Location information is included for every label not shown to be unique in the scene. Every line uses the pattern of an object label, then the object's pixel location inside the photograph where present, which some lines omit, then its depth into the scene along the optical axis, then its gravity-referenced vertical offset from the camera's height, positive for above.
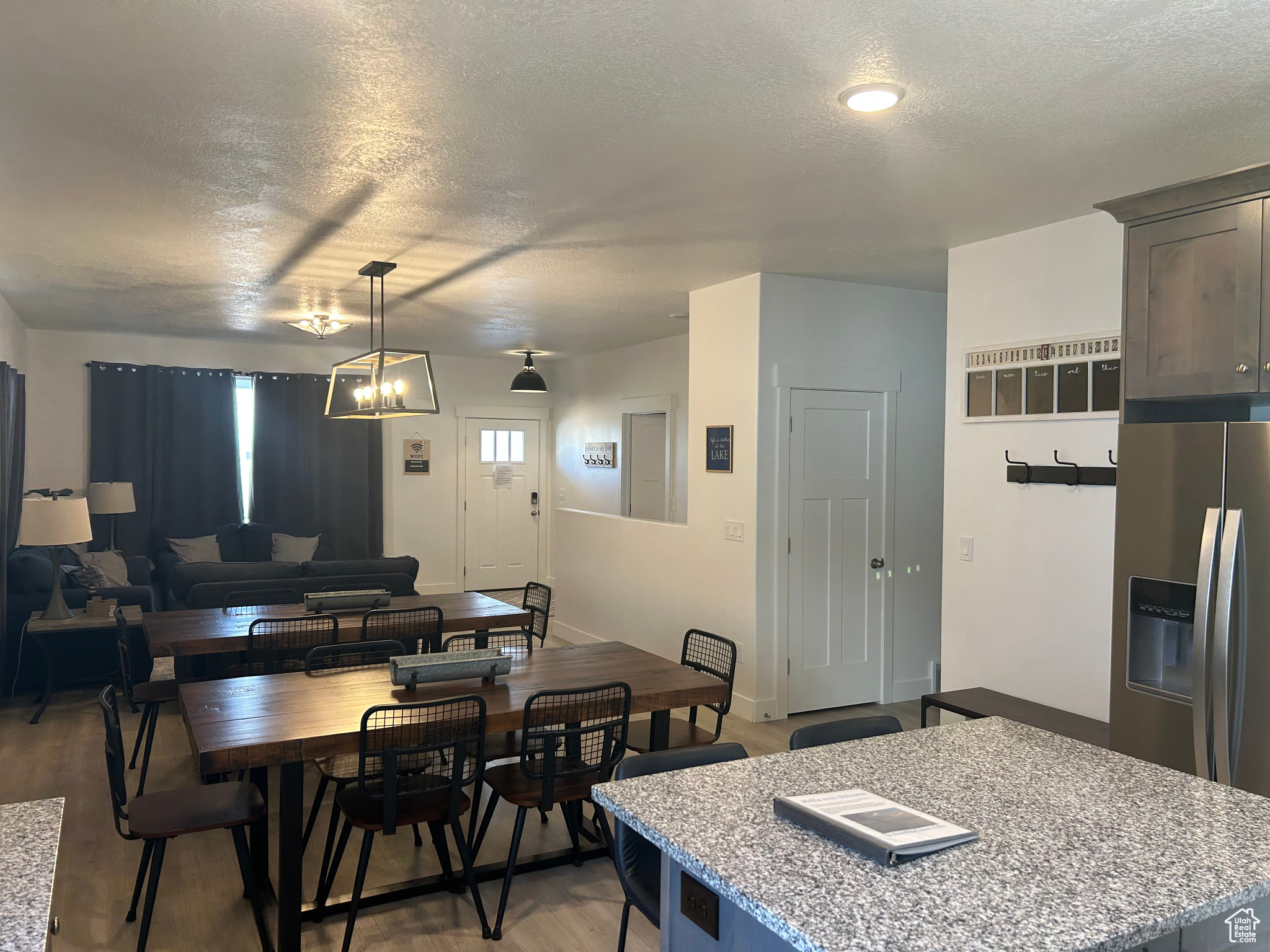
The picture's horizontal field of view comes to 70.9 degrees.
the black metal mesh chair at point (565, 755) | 2.88 -0.97
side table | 5.23 -0.99
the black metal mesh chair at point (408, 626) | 4.36 -0.81
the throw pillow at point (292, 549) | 8.55 -0.84
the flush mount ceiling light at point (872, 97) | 2.48 +1.05
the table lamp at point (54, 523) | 5.08 -0.36
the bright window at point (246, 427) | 8.73 +0.34
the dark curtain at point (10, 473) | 5.30 -0.08
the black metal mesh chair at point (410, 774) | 2.67 -1.00
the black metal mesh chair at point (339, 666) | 3.03 -0.90
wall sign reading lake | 5.41 +0.10
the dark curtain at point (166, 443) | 8.01 +0.17
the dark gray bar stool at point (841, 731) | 2.31 -0.71
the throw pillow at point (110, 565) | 6.93 -0.82
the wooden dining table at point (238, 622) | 4.03 -0.80
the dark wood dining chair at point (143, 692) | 4.04 -1.06
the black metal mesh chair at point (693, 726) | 3.48 -1.08
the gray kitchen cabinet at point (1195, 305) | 2.53 +0.49
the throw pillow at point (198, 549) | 7.97 -0.80
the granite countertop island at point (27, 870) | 1.29 -0.68
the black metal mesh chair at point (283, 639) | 4.12 -0.83
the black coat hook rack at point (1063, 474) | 3.73 -0.03
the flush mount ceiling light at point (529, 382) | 8.49 +0.78
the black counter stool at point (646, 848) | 2.04 -0.91
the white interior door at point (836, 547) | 5.32 -0.49
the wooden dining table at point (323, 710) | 2.63 -0.82
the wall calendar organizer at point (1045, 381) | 3.73 +0.39
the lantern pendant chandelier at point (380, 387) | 4.71 +0.41
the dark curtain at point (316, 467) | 8.77 -0.05
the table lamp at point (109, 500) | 7.31 -0.32
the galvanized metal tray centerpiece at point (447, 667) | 3.18 -0.74
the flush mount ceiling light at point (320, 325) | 6.37 +1.02
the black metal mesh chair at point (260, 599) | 5.05 -0.81
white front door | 9.95 -0.47
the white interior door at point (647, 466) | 8.30 -0.01
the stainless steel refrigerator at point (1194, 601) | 2.45 -0.38
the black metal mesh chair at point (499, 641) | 3.97 -0.85
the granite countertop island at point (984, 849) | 1.27 -0.66
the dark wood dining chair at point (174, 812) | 2.56 -1.04
